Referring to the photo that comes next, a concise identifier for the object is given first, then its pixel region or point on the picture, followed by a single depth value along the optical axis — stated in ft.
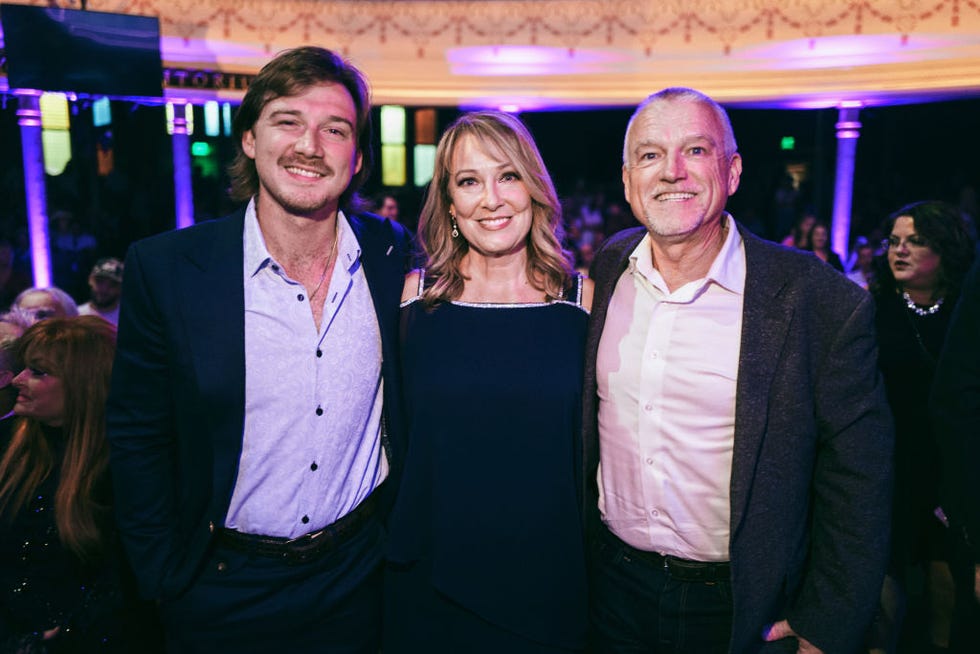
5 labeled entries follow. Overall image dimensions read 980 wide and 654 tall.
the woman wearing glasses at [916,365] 8.99
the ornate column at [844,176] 26.76
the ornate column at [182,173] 27.04
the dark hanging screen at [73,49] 20.77
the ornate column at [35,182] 24.91
